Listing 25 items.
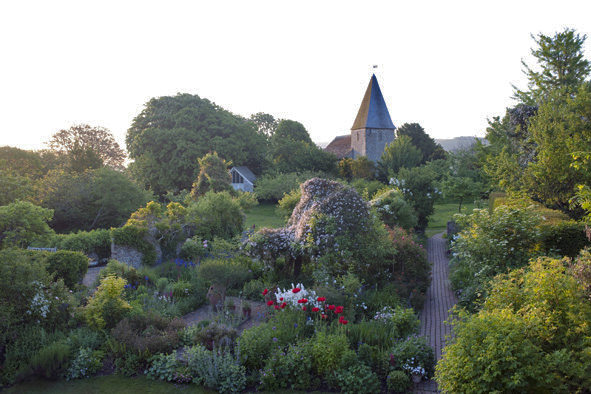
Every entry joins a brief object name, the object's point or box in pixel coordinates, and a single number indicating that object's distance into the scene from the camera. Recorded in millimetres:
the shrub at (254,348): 6656
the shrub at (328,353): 6293
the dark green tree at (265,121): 71088
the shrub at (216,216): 15781
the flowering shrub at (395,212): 16141
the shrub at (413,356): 6434
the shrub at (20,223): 8492
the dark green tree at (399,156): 33625
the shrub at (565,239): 9086
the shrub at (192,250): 14195
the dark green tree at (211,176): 20734
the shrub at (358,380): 5980
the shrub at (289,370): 6207
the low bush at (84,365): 6723
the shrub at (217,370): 6238
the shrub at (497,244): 8938
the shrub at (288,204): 15909
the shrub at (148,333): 7062
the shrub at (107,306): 7762
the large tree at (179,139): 33844
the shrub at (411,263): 11406
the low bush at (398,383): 5996
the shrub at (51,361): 6629
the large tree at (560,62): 23562
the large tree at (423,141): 46812
